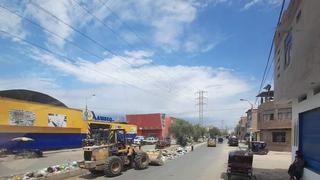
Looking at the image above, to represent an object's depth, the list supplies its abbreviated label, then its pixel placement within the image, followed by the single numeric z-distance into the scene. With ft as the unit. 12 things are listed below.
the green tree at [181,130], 185.96
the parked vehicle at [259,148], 106.09
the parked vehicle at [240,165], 45.06
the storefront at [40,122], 88.42
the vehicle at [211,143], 160.50
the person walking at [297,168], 39.06
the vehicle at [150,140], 175.71
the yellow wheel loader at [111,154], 47.66
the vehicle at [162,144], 118.03
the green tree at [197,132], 214.00
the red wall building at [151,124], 223.18
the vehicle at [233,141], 167.86
